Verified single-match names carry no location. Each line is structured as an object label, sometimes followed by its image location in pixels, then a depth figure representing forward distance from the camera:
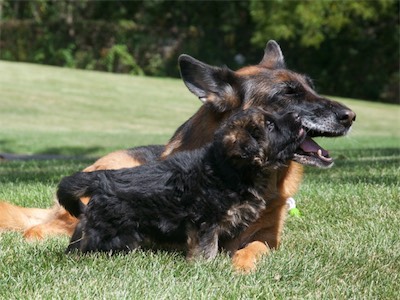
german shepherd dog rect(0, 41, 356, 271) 9.21
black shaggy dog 8.27
